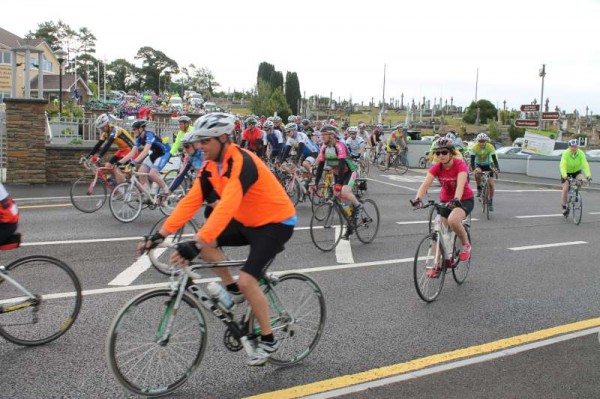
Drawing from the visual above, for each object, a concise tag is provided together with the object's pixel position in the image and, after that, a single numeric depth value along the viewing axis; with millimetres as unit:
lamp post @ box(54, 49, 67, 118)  27375
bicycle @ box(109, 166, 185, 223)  11375
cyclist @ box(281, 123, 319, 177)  14930
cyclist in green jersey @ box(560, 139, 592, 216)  14195
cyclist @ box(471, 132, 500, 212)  15008
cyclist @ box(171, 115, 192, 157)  12297
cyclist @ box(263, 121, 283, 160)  16348
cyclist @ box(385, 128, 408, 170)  28484
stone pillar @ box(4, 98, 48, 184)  16000
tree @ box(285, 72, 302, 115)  93688
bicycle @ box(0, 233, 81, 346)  4902
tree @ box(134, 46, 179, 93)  136750
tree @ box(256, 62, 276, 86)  105312
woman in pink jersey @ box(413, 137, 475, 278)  7167
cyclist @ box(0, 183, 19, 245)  4824
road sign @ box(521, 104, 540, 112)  44562
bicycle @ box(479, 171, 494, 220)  14434
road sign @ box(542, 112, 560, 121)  42056
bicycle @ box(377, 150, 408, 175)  28666
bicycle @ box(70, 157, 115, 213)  12039
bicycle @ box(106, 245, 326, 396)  3902
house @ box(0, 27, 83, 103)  55406
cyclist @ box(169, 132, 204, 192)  9001
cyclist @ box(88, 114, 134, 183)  11812
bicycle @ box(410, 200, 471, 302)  6719
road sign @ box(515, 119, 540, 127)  46875
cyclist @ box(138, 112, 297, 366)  4062
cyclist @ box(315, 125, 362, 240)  9992
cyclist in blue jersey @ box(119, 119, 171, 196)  11508
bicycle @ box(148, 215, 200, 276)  7523
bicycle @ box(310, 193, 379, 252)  9641
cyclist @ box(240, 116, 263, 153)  16094
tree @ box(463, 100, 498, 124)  77438
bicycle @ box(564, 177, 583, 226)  13719
